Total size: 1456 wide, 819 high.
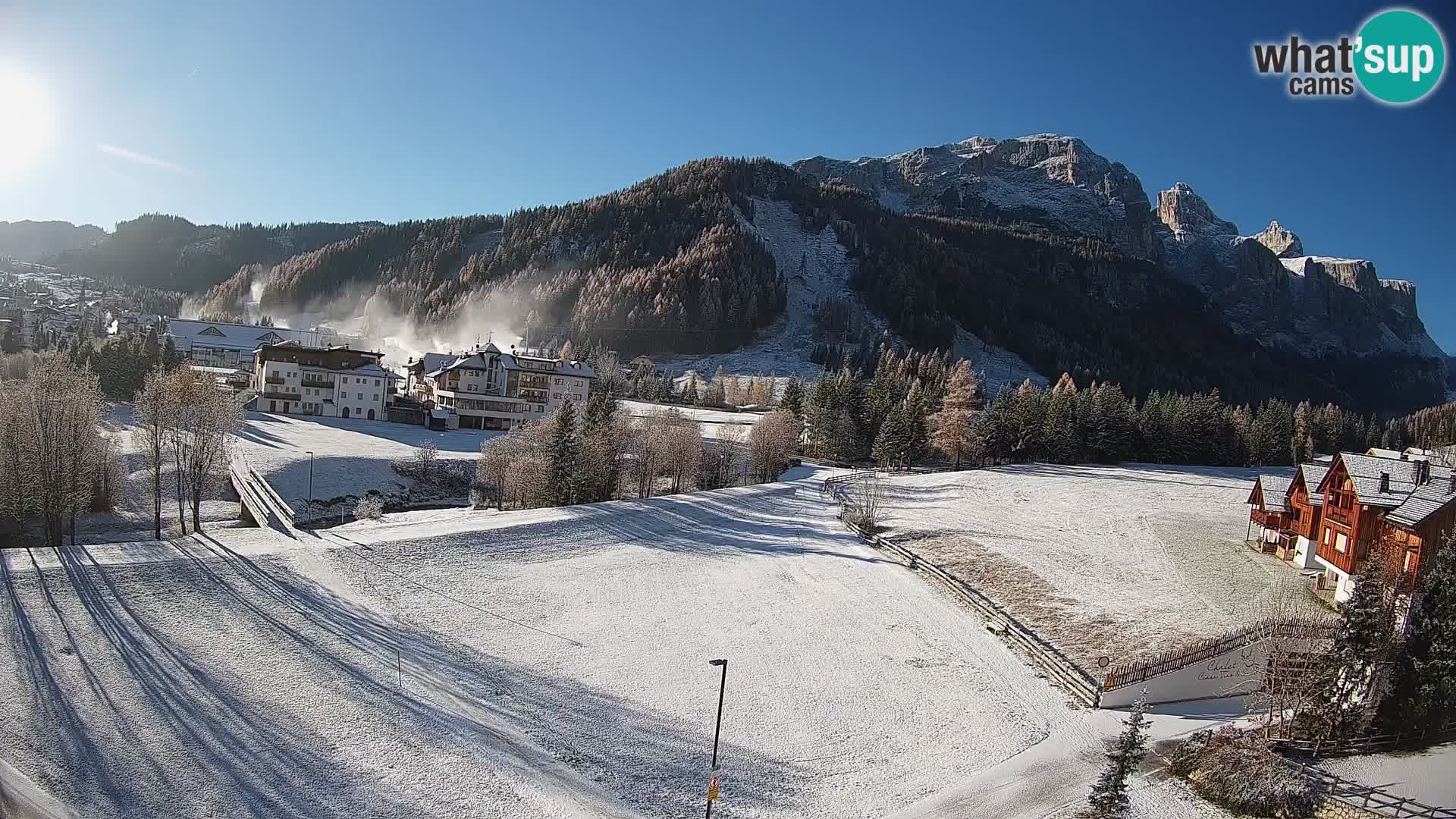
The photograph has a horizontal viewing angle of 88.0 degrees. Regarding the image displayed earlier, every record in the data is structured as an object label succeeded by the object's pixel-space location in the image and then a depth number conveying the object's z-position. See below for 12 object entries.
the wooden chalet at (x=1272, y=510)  38.16
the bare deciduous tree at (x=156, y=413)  34.31
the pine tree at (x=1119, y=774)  14.70
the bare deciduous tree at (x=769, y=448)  60.69
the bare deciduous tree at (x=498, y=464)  48.03
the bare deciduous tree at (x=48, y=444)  32.69
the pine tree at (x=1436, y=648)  19.91
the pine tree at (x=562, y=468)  45.81
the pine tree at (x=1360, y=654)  20.41
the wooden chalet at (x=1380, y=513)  26.53
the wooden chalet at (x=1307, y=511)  34.19
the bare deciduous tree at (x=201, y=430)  36.06
